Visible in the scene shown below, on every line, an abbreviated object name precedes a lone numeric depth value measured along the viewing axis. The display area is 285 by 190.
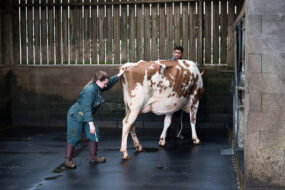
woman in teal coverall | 11.88
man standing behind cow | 15.80
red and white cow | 13.51
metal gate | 12.67
